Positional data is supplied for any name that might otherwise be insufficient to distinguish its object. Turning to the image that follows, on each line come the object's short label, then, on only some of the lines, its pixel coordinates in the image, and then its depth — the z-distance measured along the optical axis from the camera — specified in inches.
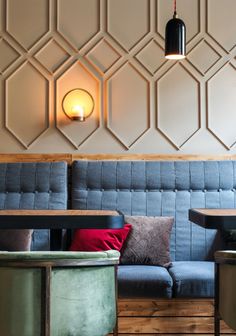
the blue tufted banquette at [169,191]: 154.6
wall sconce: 166.6
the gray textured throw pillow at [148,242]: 143.6
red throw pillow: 143.6
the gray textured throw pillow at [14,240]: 142.9
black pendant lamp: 130.3
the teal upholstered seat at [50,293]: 85.2
